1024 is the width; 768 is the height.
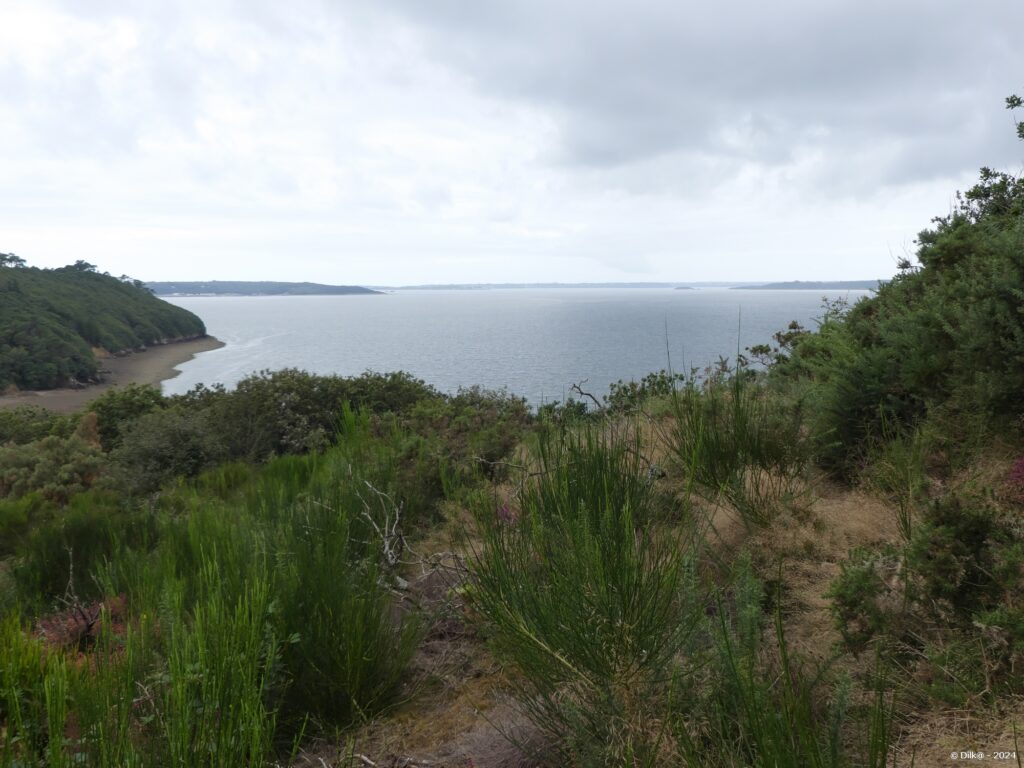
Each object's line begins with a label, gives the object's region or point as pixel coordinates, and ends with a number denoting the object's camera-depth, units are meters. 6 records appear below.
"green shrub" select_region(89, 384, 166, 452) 16.22
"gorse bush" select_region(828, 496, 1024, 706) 2.19
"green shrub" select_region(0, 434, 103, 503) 10.42
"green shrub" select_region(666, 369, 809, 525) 3.72
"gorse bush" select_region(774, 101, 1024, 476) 4.05
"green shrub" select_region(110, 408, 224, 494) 10.95
